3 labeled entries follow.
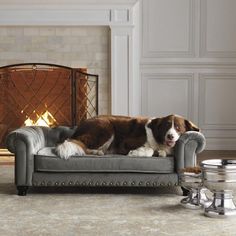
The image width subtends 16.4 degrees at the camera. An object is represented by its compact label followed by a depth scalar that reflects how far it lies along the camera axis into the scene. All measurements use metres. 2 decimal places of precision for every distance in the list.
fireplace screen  9.14
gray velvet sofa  6.00
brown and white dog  6.09
